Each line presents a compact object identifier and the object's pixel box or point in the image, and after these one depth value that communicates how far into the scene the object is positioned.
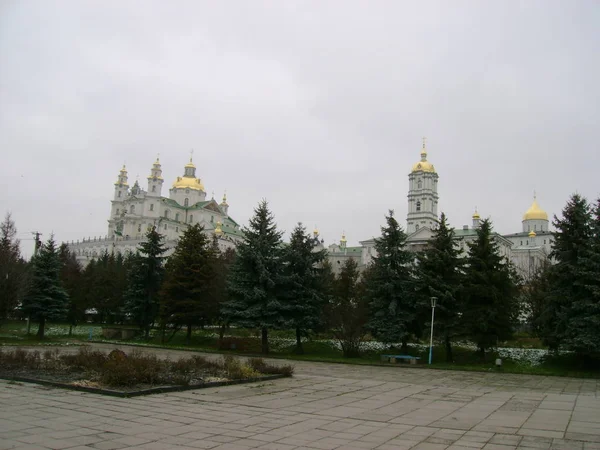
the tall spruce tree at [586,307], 20.69
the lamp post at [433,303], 23.33
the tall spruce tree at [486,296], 24.20
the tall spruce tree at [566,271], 22.27
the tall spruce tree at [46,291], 33.53
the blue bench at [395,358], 24.33
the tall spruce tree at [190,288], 31.34
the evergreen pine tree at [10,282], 28.81
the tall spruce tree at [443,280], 24.97
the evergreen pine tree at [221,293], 29.77
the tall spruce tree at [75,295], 44.77
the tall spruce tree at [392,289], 26.00
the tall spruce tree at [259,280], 27.56
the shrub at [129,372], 11.56
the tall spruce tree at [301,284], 27.72
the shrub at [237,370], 13.95
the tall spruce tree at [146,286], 36.06
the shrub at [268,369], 15.71
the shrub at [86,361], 13.67
